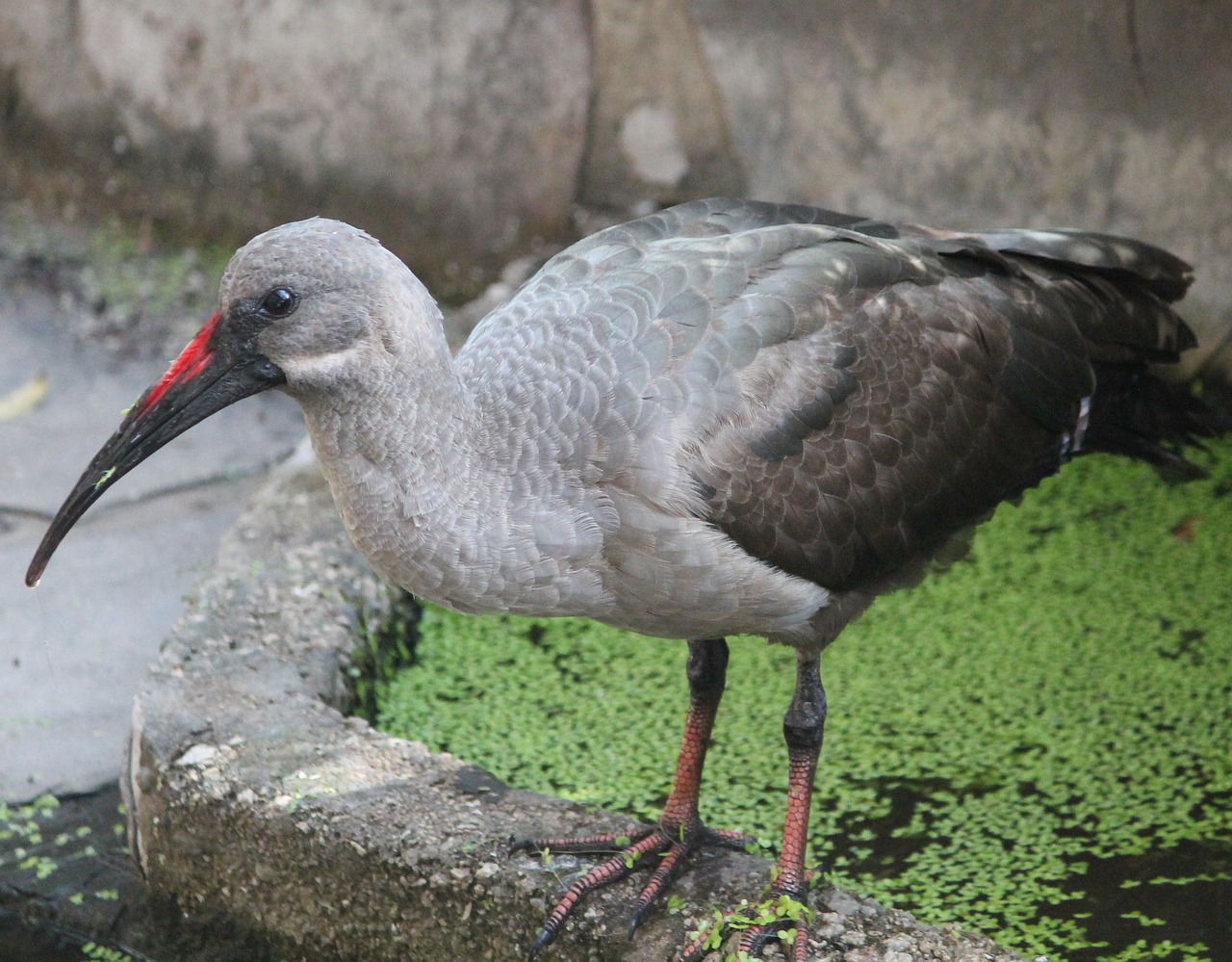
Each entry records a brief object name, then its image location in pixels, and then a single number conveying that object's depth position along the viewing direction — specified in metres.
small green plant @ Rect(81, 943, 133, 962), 7.21
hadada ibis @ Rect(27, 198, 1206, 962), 5.83
